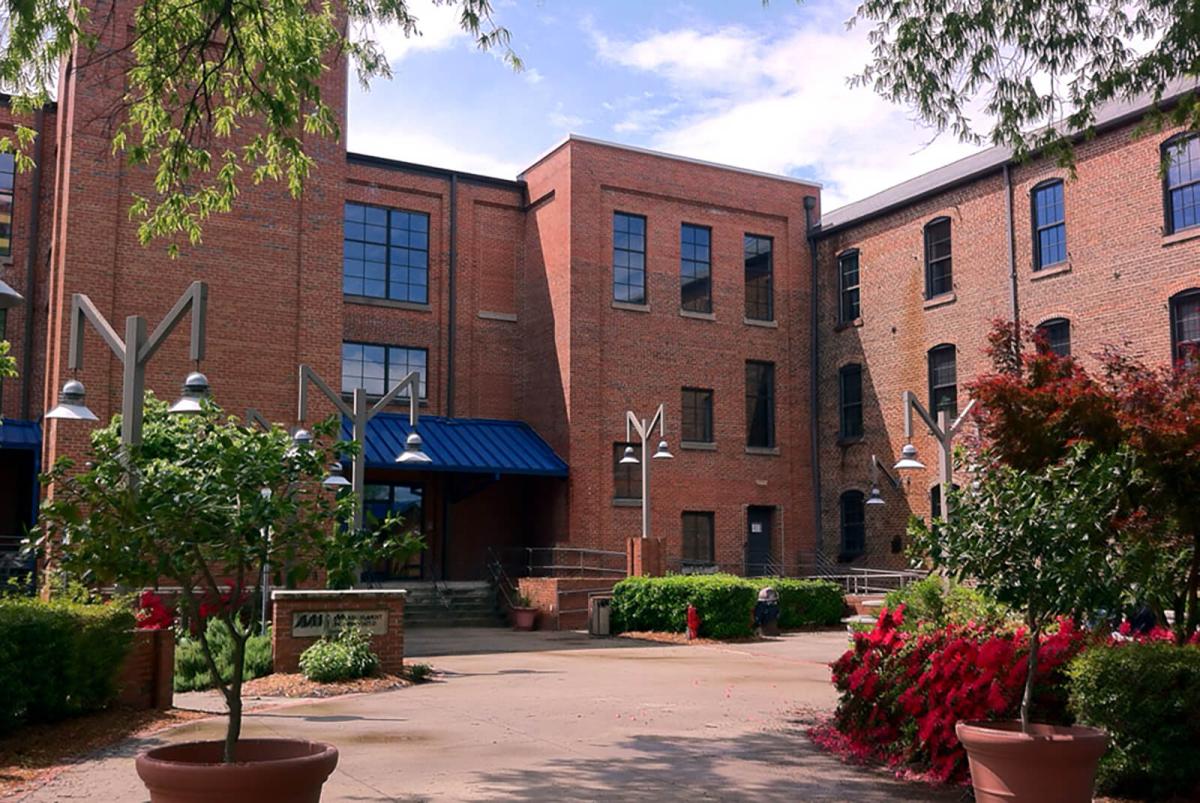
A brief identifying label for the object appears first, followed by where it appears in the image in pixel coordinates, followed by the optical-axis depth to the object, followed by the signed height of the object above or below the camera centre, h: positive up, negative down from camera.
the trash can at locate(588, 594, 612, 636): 25.05 -1.69
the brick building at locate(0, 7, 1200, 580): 25.50 +5.56
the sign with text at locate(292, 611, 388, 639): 15.29 -1.12
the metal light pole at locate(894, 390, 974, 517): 19.75 +1.72
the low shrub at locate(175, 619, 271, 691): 15.19 -1.60
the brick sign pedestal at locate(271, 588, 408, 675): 15.16 -1.09
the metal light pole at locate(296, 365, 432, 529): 18.33 +2.02
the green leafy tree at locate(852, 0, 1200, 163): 11.98 +4.88
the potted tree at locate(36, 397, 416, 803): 5.90 +0.01
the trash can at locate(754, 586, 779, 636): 23.98 -1.49
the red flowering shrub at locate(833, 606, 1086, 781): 8.79 -1.16
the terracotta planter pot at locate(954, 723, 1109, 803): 7.08 -1.36
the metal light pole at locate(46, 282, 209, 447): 11.40 +1.81
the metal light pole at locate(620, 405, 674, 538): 25.98 +1.65
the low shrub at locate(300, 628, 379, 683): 14.44 -1.51
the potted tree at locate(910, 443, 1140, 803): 7.12 -0.19
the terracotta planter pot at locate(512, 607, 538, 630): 27.50 -1.88
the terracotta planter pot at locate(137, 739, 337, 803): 5.48 -1.13
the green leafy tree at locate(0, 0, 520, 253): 11.21 +4.67
